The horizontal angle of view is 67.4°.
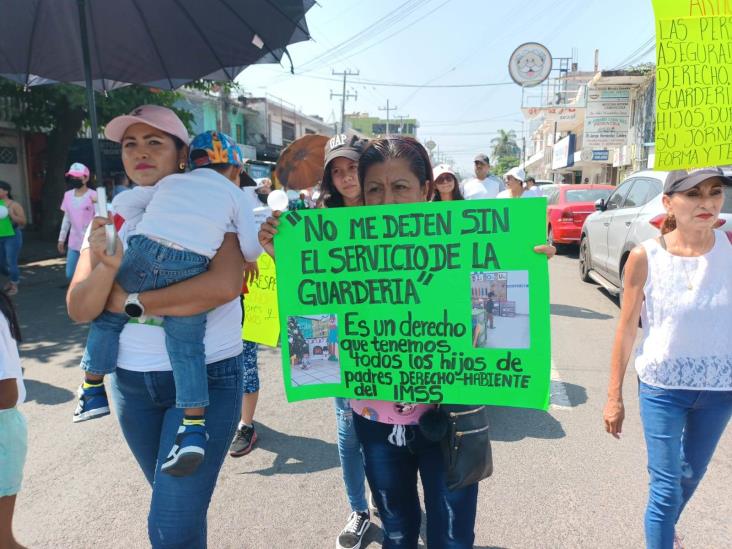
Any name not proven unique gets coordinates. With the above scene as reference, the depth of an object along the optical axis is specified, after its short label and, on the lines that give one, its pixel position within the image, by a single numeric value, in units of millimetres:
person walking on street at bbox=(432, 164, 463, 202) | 4258
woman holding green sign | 1892
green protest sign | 1837
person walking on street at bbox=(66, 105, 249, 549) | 1856
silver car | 6645
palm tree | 106000
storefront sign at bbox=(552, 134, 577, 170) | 35494
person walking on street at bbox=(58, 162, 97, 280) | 8109
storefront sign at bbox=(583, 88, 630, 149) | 25156
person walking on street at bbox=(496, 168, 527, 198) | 6641
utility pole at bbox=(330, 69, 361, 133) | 49450
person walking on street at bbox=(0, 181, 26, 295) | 8945
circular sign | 19234
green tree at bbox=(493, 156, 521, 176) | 84712
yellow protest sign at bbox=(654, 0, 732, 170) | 2305
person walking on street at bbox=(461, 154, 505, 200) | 5836
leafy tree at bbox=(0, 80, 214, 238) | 12148
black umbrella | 2354
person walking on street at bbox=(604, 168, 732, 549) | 2252
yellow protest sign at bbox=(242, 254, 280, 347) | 3842
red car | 12977
